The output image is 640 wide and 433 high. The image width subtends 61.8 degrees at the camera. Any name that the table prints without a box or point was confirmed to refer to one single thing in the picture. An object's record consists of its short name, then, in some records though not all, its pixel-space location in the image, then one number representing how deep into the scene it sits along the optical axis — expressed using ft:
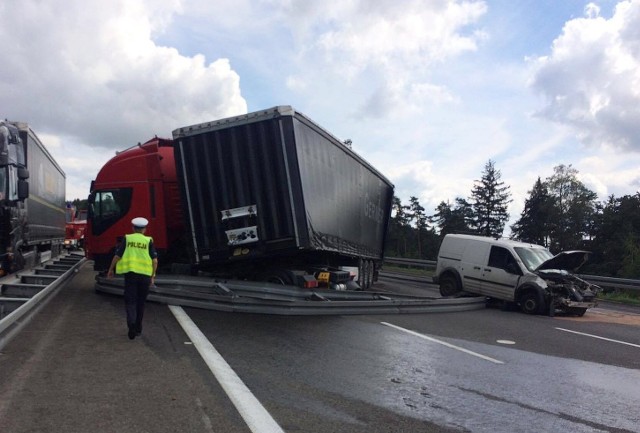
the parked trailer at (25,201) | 30.60
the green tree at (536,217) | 237.86
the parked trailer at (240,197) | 33.37
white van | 41.78
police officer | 23.18
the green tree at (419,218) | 260.83
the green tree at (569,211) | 232.73
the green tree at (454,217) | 262.41
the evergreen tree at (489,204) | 267.18
